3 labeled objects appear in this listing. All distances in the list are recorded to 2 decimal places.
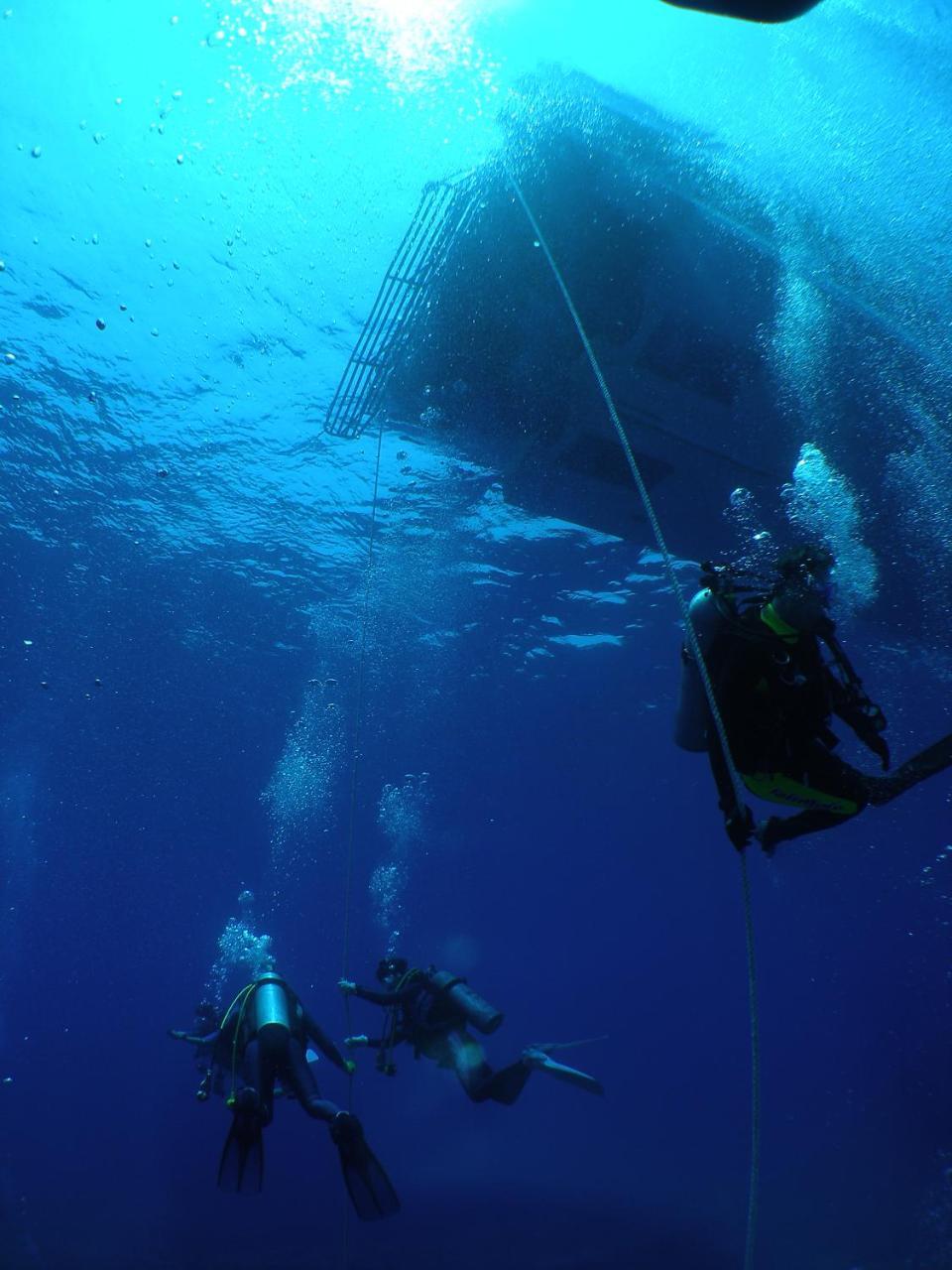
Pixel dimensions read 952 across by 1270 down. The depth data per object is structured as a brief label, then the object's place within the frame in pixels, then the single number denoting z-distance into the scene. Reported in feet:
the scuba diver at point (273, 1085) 21.06
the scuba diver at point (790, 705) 13.03
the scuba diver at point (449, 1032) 25.77
